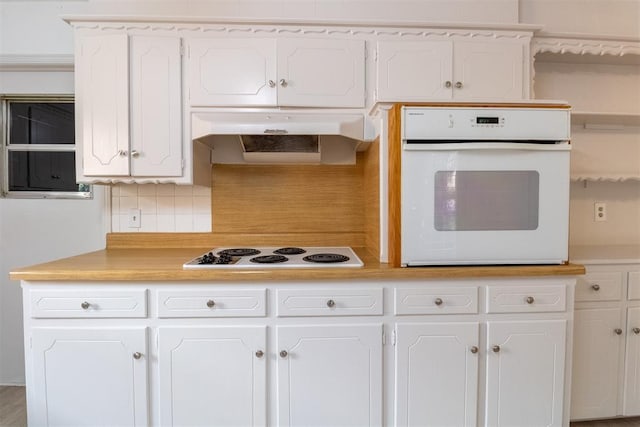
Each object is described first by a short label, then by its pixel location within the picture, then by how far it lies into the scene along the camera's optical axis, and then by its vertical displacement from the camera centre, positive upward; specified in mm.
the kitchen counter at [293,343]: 1267 -586
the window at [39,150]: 1965 +317
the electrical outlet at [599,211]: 1999 -59
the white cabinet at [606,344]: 1571 -728
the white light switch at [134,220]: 1871 -115
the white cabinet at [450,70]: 1648 +694
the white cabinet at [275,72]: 1618 +671
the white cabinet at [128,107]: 1580 +477
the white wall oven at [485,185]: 1317 +69
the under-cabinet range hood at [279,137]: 1479 +338
